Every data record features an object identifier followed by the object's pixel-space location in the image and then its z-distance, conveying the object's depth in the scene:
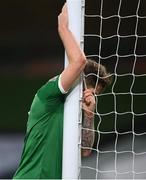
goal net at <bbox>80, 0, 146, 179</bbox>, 20.71
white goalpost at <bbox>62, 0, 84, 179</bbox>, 17.26
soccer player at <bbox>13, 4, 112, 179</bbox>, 17.15
